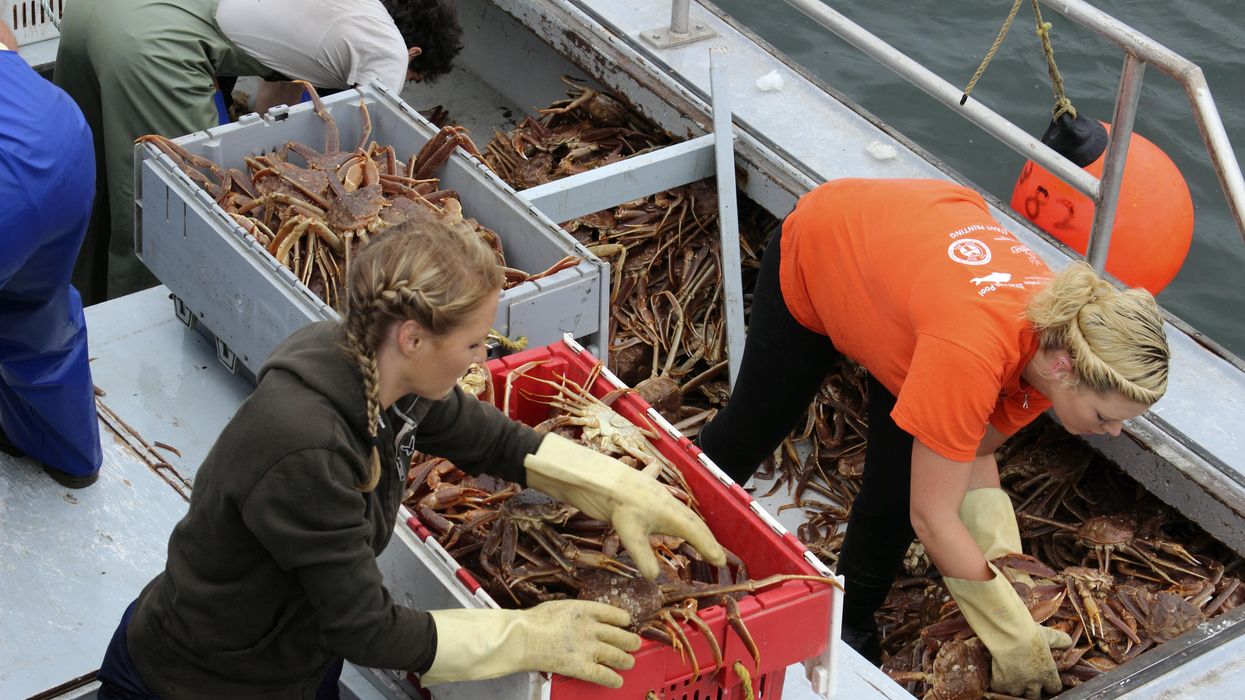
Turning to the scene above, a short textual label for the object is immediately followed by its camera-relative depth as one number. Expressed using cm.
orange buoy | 408
